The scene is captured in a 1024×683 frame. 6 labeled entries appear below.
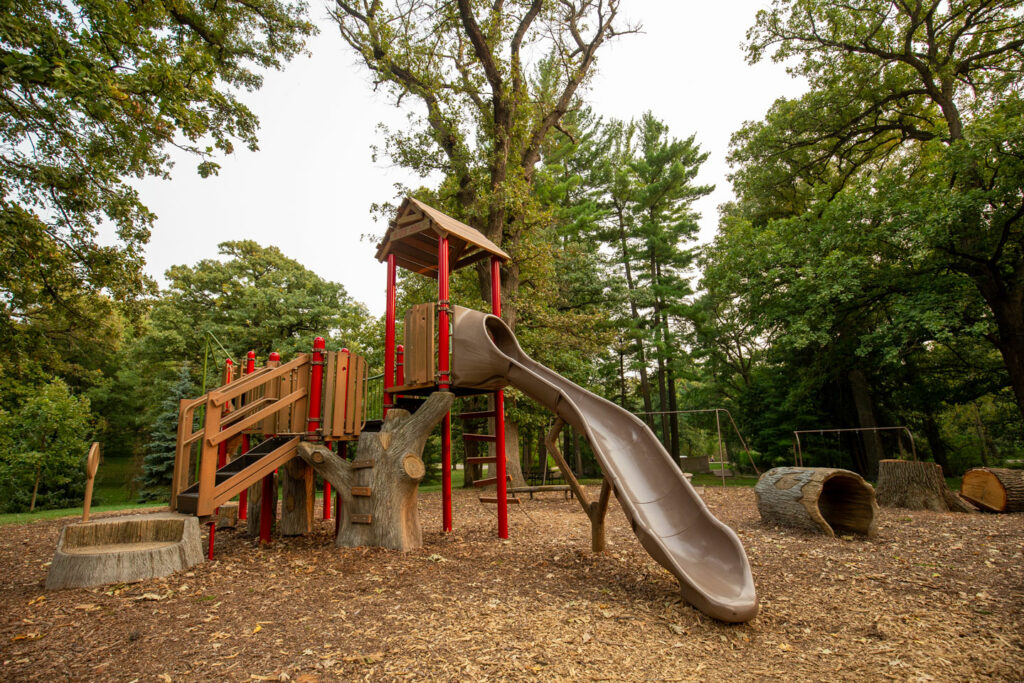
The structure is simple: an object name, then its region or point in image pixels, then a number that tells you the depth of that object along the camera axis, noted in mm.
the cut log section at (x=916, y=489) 7867
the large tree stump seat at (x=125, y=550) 3912
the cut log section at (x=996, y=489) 7621
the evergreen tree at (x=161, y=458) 16500
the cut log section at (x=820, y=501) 6102
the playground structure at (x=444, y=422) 3844
